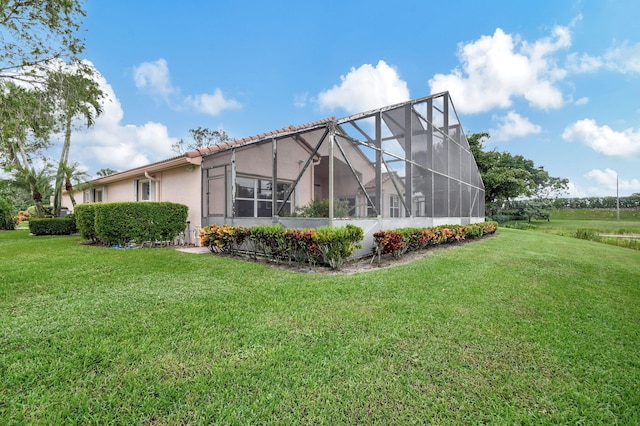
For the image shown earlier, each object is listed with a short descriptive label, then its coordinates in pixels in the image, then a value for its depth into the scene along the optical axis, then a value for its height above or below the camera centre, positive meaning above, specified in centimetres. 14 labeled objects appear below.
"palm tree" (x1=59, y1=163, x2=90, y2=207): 1447 +215
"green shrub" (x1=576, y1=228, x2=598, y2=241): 1520 -139
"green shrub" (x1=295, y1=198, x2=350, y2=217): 617 +12
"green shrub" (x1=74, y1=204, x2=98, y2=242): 937 -18
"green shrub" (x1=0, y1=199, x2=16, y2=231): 1527 -9
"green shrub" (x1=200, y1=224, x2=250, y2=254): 692 -60
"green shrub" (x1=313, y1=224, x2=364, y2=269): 544 -59
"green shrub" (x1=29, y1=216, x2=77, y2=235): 1272 -46
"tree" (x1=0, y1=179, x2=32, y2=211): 1300 +151
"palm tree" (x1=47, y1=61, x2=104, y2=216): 914 +460
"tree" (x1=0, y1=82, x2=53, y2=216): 634 +292
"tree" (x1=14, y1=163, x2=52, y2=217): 1448 +182
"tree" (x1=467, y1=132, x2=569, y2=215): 2478 +339
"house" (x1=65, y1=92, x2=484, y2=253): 641 +119
